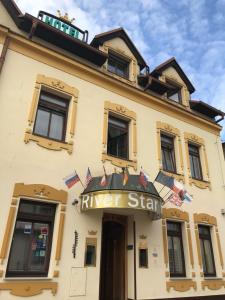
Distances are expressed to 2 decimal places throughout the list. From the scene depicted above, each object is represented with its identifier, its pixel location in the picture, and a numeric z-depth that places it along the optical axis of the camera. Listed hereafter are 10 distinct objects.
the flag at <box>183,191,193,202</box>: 8.52
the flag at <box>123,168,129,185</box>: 6.85
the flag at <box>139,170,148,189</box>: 7.09
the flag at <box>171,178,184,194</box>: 8.33
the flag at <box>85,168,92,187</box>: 7.41
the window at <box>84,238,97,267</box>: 6.89
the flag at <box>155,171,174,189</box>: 8.27
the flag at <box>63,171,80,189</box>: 7.11
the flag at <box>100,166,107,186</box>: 6.83
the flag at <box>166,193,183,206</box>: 8.58
